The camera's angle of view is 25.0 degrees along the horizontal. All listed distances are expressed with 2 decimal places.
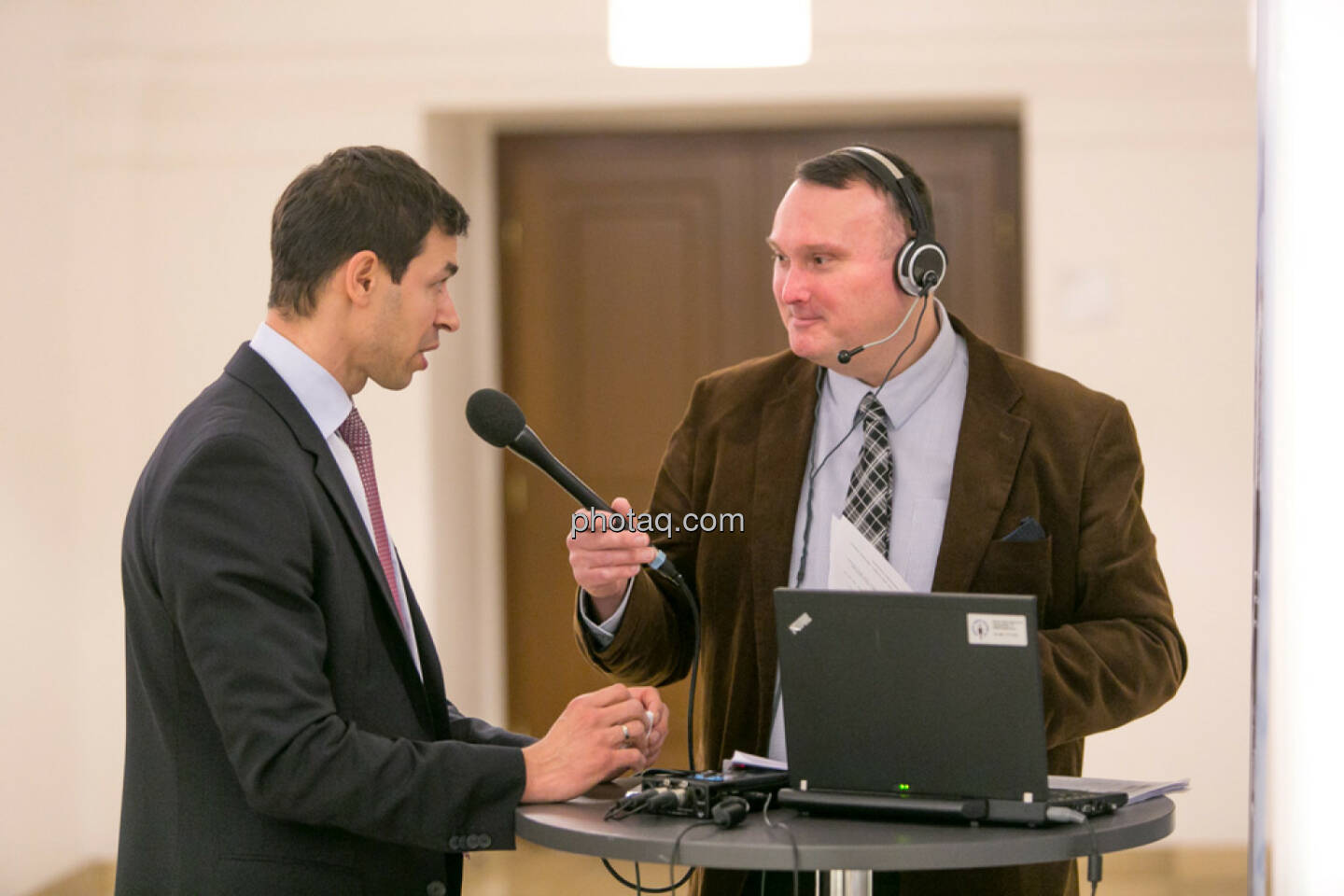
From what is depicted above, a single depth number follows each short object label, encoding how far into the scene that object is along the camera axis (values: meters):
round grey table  3.10
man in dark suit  3.29
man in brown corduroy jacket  3.61
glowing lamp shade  5.52
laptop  3.15
